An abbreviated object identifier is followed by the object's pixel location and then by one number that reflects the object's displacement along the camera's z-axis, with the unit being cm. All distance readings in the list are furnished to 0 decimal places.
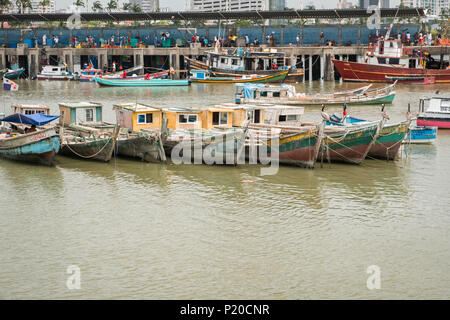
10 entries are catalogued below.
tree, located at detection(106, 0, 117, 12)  10994
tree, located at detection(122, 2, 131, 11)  10444
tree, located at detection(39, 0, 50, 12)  9590
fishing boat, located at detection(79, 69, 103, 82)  6625
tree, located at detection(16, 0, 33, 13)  9565
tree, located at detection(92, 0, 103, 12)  11125
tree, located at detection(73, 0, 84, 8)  10252
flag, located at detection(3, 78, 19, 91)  4469
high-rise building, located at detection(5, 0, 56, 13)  9802
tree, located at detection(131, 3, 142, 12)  10222
